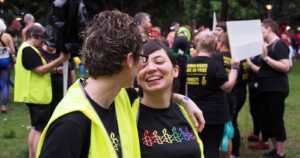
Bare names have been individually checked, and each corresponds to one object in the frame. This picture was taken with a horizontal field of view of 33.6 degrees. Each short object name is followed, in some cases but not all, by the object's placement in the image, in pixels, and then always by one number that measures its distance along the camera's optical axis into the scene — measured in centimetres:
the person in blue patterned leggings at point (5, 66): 984
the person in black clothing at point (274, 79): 663
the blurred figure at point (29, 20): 1165
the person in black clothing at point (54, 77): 571
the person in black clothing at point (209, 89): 540
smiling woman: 272
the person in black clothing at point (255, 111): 718
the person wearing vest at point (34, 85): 566
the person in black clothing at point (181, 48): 851
